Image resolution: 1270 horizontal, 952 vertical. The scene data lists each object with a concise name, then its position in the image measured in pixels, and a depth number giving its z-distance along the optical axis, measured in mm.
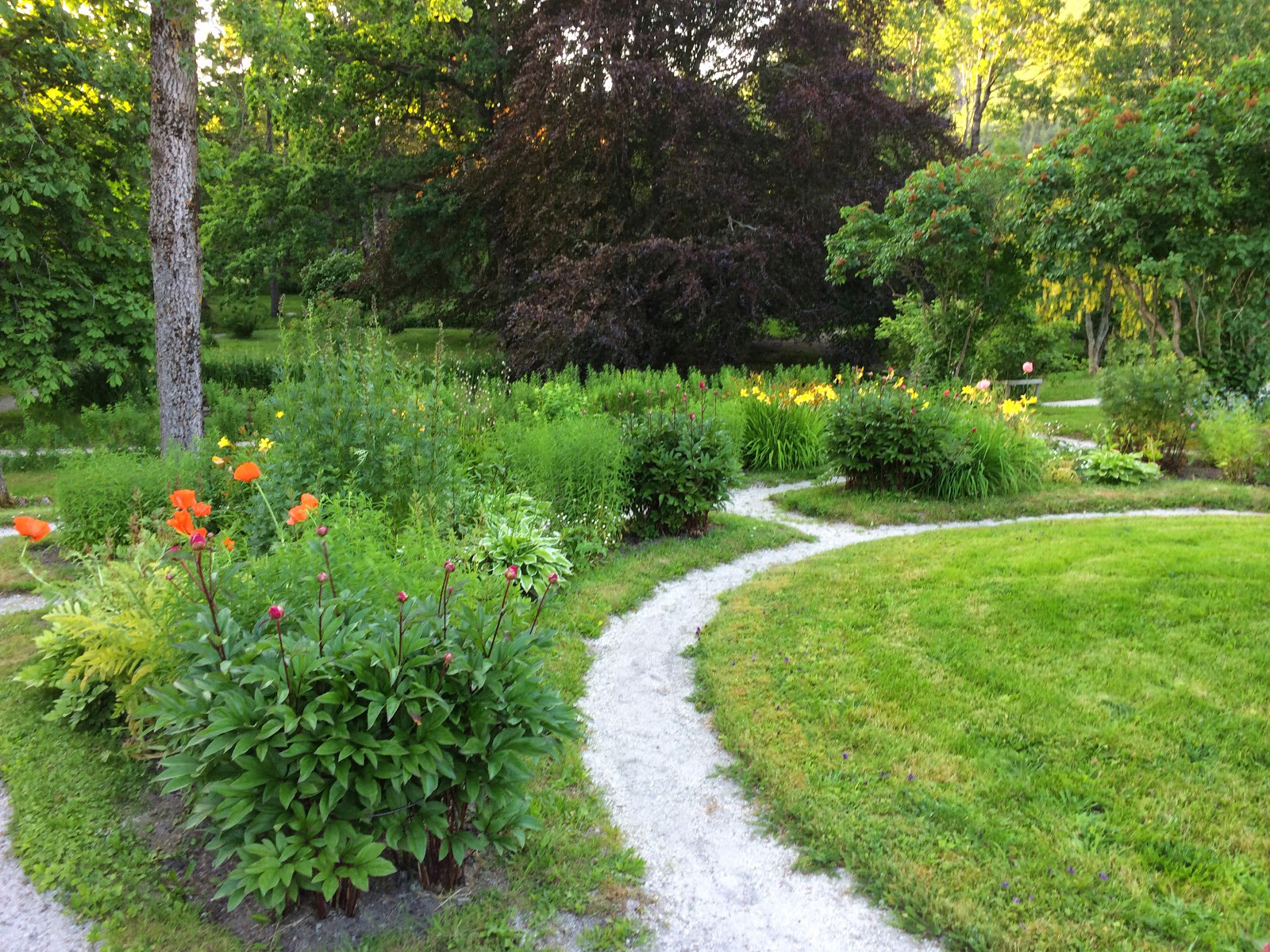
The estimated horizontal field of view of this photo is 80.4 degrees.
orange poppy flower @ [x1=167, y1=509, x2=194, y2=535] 2223
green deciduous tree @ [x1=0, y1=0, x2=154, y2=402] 8938
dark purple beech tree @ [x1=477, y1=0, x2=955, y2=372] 12586
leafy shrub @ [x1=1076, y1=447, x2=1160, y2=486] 8203
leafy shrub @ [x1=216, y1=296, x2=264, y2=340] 23531
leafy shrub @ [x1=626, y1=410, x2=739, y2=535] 6270
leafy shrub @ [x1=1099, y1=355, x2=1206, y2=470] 8555
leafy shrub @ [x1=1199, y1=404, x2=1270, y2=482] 8188
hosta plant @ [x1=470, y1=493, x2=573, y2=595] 4770
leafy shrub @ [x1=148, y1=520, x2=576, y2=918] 2016
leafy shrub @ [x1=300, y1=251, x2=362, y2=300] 17469
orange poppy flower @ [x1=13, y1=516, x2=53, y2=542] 2211
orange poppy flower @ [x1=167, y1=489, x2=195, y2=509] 2275
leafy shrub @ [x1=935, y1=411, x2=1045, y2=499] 7617
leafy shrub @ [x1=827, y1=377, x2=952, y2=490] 7410
